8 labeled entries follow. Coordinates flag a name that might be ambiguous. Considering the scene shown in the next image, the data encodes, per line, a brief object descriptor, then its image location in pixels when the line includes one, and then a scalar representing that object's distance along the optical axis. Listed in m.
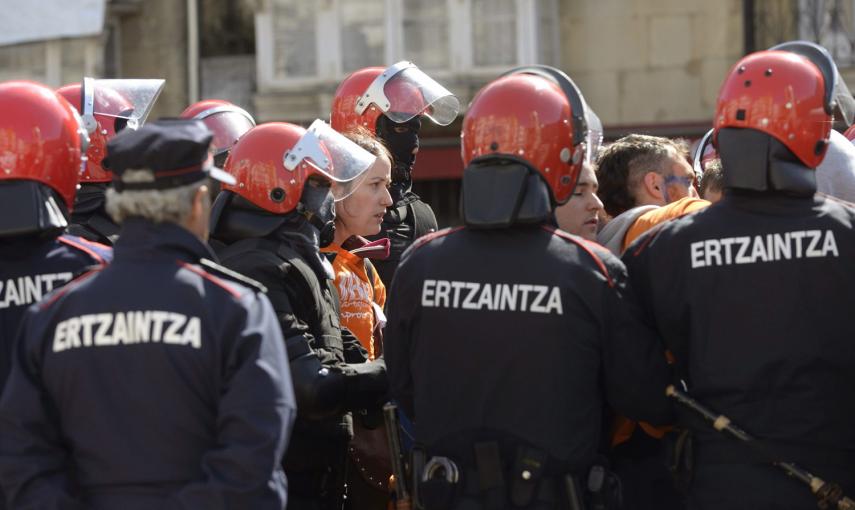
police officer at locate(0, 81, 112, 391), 7.82
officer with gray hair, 6.55
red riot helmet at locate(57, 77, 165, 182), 10.87
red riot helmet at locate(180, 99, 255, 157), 12.87
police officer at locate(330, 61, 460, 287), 12.46
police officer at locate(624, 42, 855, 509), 7.54
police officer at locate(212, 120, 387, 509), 8.70
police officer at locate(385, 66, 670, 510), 7.55
